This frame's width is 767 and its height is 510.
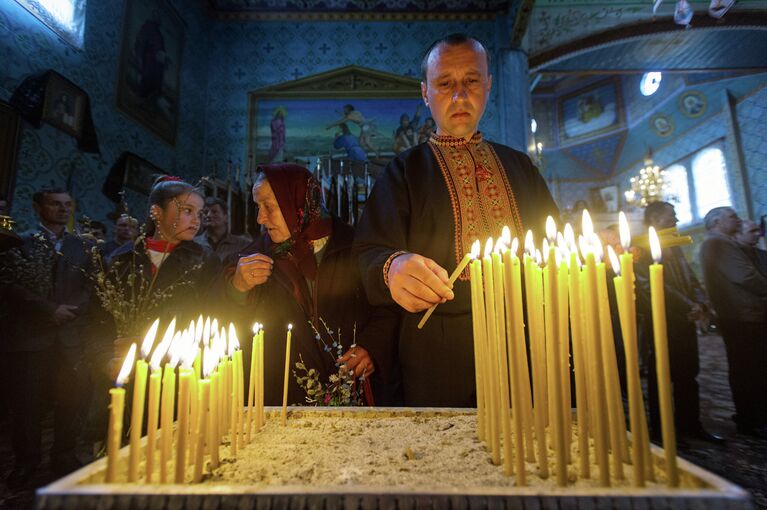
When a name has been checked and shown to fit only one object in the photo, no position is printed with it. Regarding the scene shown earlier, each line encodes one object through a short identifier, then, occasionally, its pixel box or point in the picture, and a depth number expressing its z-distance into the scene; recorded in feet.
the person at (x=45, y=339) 10.08
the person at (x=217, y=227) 14.40
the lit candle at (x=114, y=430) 2.25
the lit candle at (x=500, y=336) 2.74
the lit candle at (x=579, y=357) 2.42
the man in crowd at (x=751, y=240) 13.08
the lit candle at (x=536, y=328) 2.82
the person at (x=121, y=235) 12.44
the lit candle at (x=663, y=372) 2.10
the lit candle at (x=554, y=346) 2.37
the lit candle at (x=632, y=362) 2.18
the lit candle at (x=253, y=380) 3.34
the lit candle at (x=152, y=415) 2.38
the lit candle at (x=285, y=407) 3.68
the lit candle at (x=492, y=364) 2.73
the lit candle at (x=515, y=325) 2.52
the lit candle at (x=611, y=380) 2.38
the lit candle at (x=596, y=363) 2.23
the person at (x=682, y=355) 11.91
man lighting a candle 4.97
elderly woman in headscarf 6.06
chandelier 46.96
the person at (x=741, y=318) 12.26
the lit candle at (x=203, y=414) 2.50
